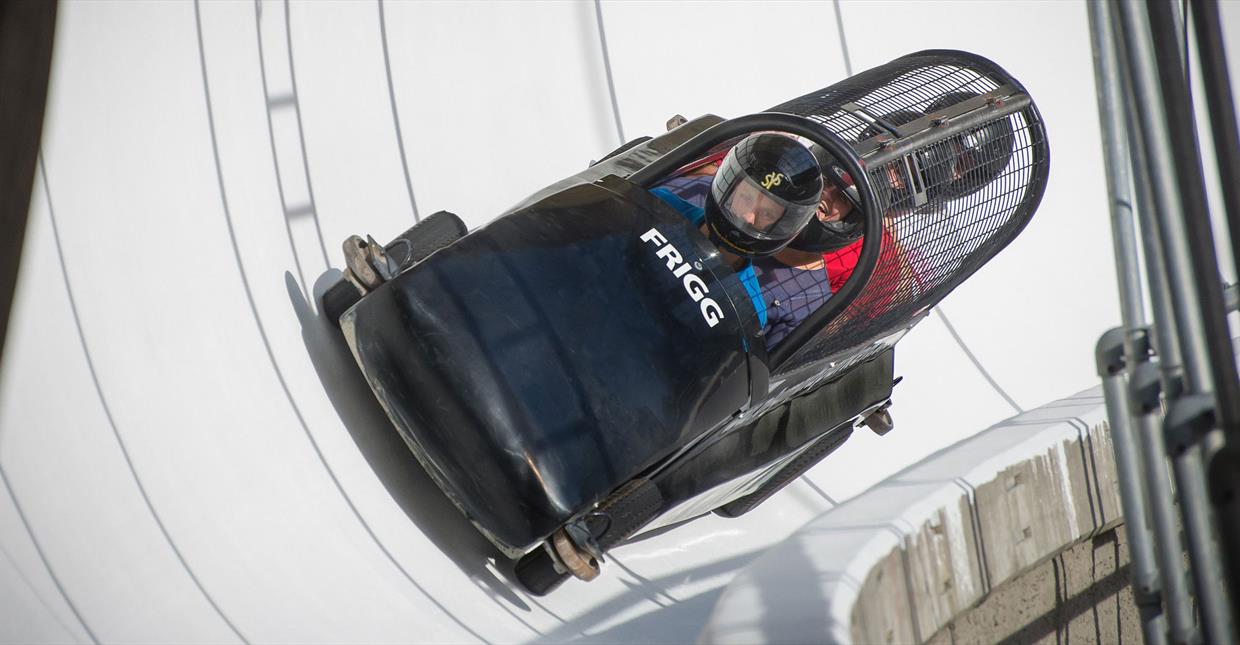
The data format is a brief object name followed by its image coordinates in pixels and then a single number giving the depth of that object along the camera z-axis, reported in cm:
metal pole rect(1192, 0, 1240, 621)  1039
